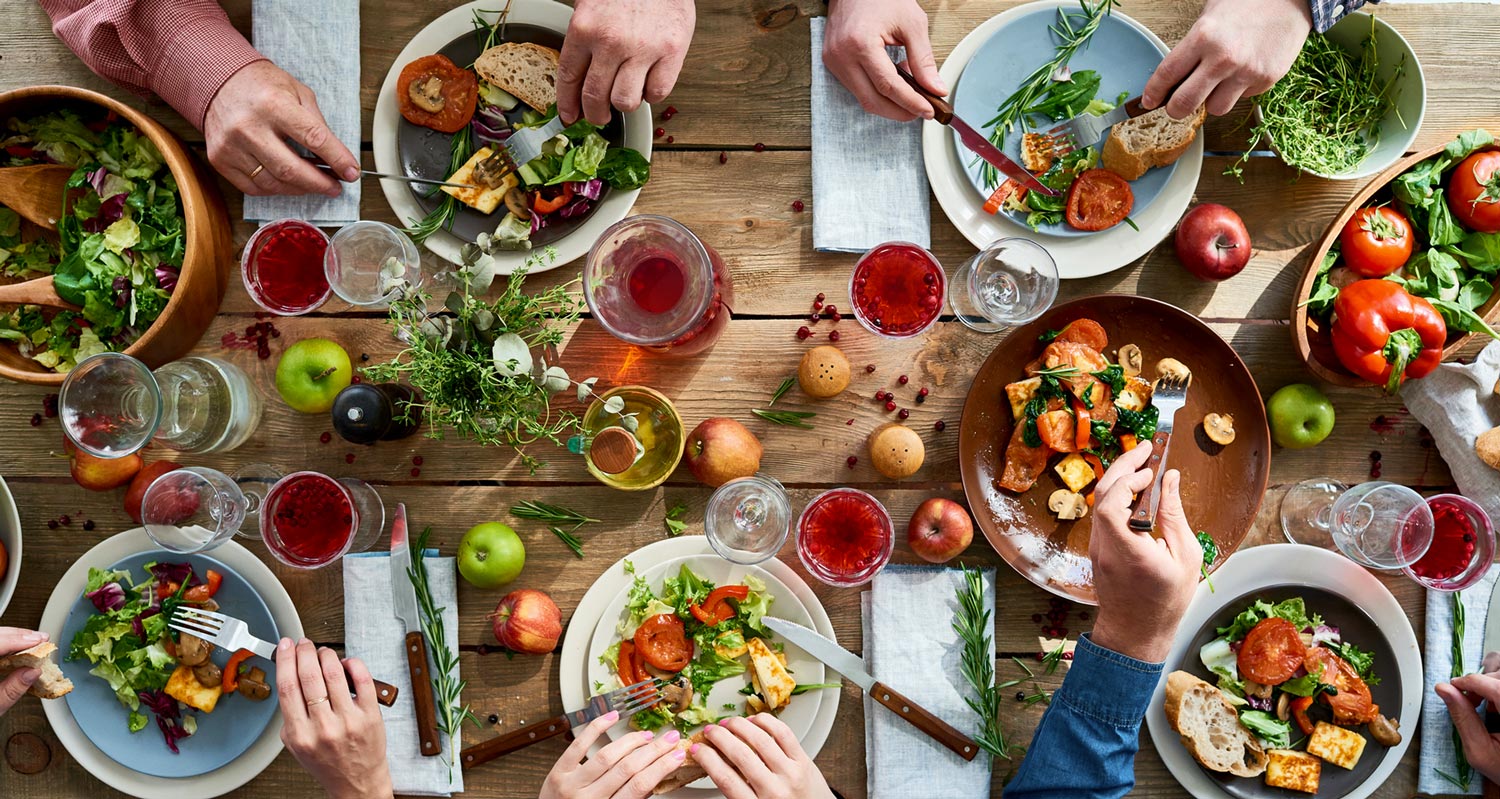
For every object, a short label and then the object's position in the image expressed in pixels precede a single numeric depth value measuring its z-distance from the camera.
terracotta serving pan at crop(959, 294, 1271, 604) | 2.21
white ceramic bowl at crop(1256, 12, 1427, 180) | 2.15
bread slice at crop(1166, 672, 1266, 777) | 2.21
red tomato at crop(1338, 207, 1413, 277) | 2.16
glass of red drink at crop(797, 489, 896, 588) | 2.21
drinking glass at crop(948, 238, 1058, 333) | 2.18
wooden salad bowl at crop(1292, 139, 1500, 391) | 2.15
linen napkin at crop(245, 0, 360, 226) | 2.24
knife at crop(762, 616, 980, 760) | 2.20
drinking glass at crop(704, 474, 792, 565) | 2.16
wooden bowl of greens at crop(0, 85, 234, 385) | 2.11
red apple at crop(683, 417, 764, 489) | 2.18
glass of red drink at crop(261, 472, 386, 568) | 2.15
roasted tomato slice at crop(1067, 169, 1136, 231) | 2.21
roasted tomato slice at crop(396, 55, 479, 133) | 2.18
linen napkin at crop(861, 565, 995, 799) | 2.26
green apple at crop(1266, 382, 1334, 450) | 2.23
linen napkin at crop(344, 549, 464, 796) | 2.26
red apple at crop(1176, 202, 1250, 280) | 2.18
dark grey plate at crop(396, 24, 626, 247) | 2.20
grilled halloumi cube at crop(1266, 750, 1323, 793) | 2.23
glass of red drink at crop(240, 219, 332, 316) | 2.14
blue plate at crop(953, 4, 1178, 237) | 2.22
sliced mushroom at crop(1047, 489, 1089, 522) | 2.23
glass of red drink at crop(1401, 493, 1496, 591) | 2.17
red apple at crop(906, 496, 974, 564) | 2.20
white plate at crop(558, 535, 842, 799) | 2.23
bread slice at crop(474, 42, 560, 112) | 2.15
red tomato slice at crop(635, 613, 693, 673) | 2.20
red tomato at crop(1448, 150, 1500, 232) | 2.14
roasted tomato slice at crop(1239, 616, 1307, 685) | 2.21
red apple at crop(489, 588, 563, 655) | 2.18
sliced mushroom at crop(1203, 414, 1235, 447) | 2.21
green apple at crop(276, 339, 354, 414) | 2.17
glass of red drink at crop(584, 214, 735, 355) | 2.08
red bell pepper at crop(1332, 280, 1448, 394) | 2.09
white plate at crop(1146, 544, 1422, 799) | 2.25
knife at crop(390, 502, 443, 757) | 2.23
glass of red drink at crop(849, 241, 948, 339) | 2.19
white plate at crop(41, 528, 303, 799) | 2.22
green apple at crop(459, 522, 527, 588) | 2.20
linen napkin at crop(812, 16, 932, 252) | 2.26
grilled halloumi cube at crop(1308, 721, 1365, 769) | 2.22
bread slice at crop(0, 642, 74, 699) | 2.05
